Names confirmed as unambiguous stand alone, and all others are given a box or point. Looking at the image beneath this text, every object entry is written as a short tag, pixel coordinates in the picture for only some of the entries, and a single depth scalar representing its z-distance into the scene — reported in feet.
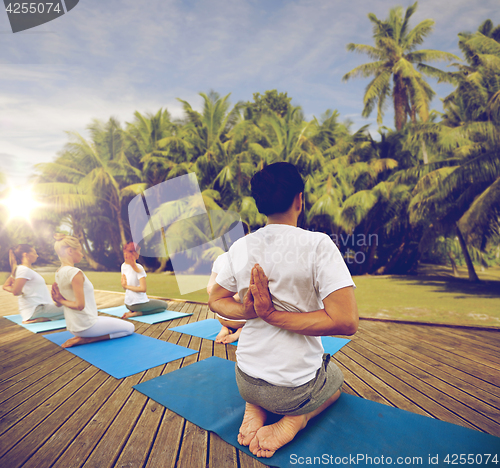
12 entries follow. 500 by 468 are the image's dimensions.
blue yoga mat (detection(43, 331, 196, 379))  8.78
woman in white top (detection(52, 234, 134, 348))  10.50
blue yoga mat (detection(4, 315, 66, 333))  13.60
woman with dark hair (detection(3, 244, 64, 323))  14.37
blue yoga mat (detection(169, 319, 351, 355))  10.22
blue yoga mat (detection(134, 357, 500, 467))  4.80
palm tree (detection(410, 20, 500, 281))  31.65
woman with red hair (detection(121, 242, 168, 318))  15.47
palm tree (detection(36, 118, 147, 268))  56.59
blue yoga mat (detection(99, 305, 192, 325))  14.70
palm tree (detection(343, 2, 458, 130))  52.01
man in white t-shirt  4.62
